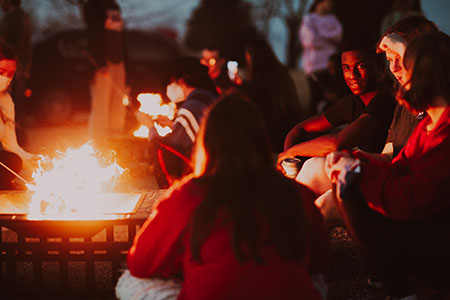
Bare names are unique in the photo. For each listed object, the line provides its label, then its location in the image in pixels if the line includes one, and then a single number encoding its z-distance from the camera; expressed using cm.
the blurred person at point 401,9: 797
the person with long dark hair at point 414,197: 272
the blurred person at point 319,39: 913
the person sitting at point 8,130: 445
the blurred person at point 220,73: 630
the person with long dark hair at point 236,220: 212
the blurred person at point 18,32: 722
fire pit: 324
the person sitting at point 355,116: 381
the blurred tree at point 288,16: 2241
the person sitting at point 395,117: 354
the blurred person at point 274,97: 538
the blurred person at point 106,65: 834
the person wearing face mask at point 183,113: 462
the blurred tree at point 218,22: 2491
